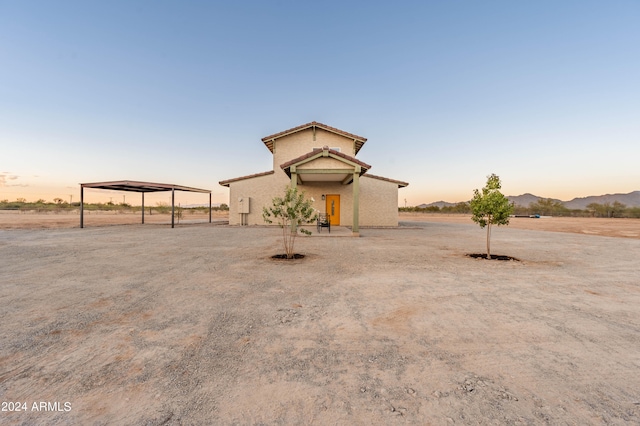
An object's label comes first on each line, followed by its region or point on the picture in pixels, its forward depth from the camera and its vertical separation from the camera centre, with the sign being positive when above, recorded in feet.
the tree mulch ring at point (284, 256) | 24.80 -4.51
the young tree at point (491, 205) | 25.45 +1.09
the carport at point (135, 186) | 53.67 +6.59
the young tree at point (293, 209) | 24.61 +0.56
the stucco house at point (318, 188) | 61.11 +6.79
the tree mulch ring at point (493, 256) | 25.88 -4.57
